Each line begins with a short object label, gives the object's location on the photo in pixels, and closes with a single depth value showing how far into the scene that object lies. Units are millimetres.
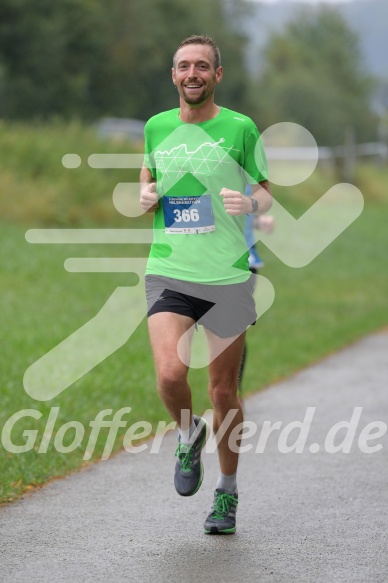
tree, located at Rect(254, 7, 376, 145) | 151625
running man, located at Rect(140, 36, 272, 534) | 11766
